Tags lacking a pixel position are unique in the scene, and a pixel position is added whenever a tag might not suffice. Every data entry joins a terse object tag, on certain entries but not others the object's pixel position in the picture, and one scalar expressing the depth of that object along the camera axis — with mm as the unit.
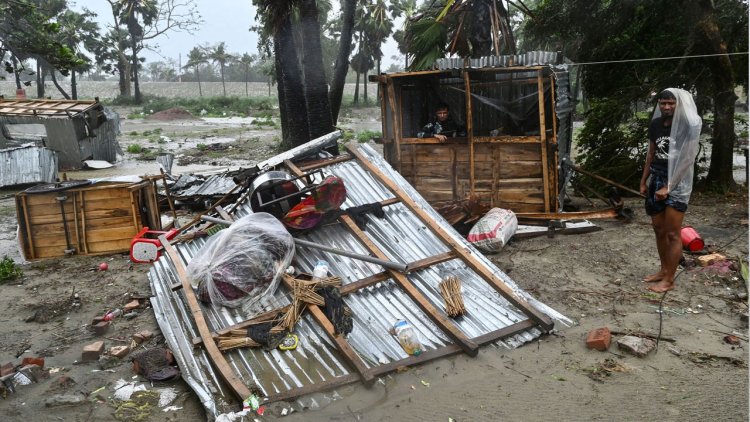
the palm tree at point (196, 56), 57091
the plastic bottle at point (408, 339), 3906
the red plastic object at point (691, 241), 5863
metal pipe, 4676
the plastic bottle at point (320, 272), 4613
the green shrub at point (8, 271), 6531
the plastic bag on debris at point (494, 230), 6445
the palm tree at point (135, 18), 39812
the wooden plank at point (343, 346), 3623
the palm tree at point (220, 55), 53906
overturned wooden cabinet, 7109
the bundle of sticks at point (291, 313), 4004
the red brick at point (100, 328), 4941
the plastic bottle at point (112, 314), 5231
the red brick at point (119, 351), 4402
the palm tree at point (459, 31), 8859
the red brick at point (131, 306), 5456
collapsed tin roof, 3715
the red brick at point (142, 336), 4695
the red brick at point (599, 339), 4027
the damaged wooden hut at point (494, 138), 7059
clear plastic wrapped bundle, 4551
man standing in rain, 4691
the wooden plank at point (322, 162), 6441
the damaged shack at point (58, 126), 15273
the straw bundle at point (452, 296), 4301
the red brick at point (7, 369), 4055
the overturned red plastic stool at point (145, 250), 5699
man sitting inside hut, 7688
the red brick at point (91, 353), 4395
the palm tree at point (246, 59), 54106
